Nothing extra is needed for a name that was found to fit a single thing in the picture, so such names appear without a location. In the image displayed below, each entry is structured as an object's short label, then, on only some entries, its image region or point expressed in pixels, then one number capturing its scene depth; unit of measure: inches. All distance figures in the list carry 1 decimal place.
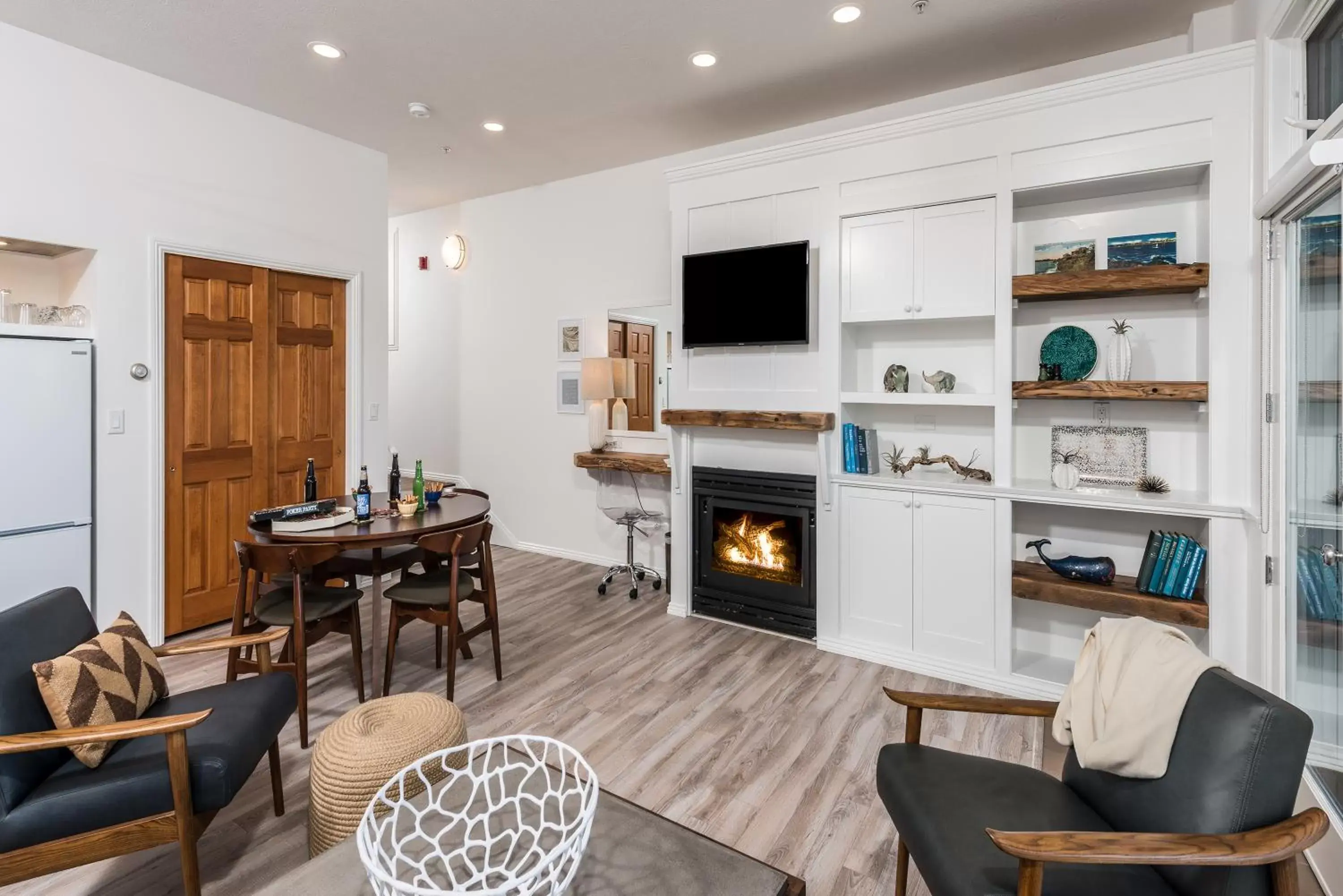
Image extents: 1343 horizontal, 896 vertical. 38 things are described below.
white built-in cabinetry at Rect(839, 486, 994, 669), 130.7
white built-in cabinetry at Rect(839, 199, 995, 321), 130.1
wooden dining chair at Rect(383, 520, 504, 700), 116.2
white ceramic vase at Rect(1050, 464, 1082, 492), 127.0
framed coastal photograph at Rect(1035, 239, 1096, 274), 129.6
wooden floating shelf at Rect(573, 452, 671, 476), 190.7
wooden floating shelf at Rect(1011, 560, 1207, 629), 112.3
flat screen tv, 147.3
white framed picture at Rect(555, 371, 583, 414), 216.2
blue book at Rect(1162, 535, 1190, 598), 114.9
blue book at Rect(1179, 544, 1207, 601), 113.4
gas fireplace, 151.9
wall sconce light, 243.9
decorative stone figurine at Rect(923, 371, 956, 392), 142.6
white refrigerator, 124.1
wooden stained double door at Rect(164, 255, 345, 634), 153.6
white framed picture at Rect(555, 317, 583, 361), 214.2
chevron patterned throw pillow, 67.2
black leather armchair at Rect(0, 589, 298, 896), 62.2
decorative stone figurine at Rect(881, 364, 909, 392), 146.4
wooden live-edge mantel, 144.9
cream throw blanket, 57.9
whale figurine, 122.2
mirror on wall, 192.7
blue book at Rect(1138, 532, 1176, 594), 116.1
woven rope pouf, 70.9
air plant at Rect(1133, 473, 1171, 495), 122.3
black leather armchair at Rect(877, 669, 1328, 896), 48.0
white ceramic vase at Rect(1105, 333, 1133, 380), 123.0
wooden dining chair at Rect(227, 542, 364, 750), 102.7
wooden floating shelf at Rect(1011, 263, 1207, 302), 112.3
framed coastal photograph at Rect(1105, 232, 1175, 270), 123.3
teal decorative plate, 130.6
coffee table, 52.5
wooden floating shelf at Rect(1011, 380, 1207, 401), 113.1
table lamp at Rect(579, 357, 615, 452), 197.2
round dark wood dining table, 108.0
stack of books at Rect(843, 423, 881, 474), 146.6
